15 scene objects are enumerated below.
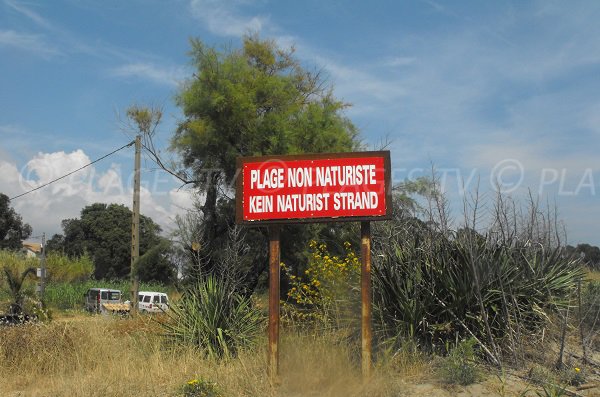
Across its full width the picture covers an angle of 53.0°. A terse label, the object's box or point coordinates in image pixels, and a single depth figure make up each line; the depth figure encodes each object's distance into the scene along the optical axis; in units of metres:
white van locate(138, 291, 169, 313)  38.93
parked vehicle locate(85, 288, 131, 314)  40.03
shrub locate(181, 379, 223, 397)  7.93
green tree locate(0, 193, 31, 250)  67.56
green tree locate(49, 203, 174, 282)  74.56
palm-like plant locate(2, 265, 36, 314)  18.39
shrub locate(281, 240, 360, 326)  11.08
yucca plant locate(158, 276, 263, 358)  10.88
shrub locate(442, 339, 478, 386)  8.13
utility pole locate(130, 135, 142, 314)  23.23
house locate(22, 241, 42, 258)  100.27
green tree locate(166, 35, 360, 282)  20.77
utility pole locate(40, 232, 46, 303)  37.06
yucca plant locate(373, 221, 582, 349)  9.45
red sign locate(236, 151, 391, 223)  9.12
